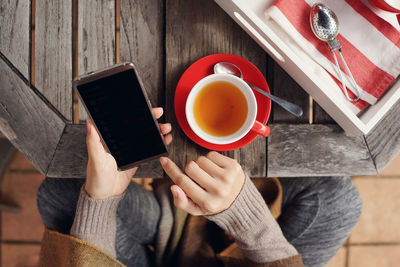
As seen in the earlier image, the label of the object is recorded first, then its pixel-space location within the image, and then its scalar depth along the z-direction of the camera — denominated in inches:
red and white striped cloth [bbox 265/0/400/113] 23.7
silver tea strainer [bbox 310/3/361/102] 22.9
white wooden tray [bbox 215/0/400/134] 22.1
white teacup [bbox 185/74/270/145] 24.1
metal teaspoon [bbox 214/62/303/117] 25.7
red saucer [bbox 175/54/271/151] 25.9
